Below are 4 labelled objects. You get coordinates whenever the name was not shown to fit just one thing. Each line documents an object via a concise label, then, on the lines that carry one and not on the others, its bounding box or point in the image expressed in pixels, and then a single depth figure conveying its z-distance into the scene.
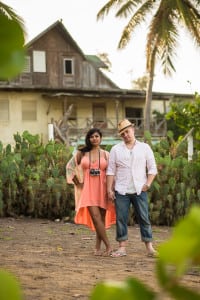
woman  7.66
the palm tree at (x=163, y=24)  23.48
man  7.27
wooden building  30.31
